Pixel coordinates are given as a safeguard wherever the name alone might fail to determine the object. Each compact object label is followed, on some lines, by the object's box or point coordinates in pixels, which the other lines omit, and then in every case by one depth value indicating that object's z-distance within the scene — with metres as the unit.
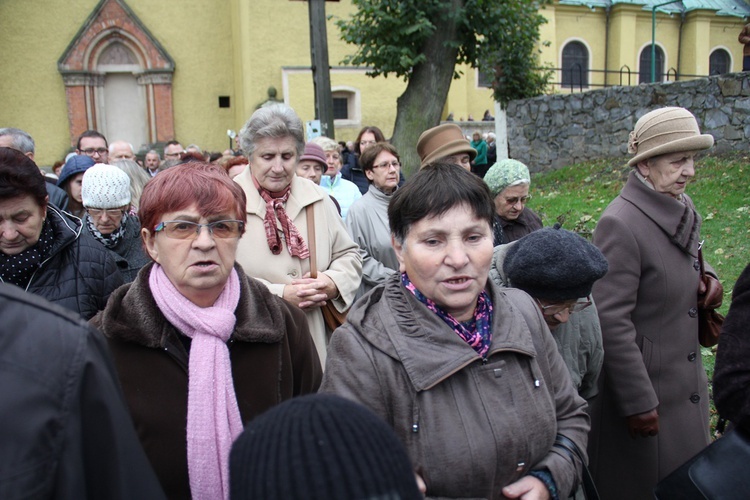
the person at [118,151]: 6.79
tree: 12.38
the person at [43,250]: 2.47
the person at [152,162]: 9.79
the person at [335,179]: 6.00
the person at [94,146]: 6.58
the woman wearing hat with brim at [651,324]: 2.80
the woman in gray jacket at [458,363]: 1.76
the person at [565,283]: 2.33
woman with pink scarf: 1.95
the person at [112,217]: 3.54
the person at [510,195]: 3.78
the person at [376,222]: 3.83
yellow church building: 20.52
